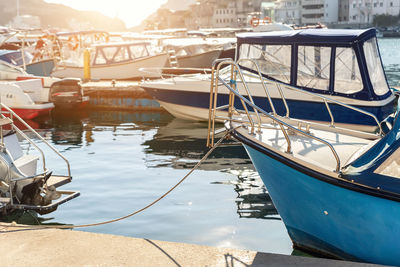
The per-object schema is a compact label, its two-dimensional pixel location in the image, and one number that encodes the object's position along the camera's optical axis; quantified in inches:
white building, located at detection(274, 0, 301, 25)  5383.9
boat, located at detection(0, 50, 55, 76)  885.2
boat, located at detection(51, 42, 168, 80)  873.5
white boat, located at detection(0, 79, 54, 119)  637.3
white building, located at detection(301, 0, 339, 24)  5506.9
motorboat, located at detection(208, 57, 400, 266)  202.2
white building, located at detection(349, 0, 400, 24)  5492.1
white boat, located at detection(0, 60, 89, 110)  681.6
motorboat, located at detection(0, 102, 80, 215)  272.1
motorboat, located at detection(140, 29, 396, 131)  460.4
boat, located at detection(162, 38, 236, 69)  883.2
